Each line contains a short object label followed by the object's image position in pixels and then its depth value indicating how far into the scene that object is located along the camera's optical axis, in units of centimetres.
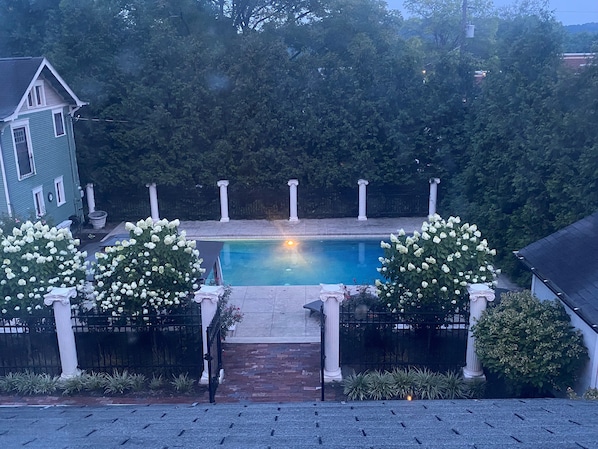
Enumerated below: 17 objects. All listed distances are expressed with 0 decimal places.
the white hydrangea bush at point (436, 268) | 945
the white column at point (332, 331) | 928
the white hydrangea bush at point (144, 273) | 950
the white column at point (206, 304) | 936
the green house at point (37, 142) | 1627
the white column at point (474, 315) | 917
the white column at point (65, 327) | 923
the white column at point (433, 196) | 2089
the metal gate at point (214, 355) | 835
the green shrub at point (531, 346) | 823
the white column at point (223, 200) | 2072
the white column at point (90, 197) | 2109
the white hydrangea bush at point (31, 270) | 962
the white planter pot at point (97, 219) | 2053
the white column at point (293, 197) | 2073
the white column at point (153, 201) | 2103
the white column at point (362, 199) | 2075
